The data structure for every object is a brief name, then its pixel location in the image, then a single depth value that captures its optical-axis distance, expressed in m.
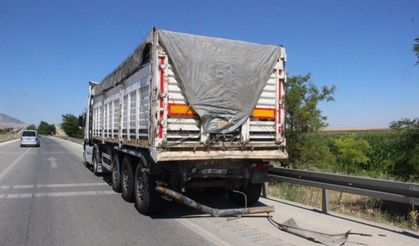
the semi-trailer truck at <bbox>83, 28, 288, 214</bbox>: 7.87
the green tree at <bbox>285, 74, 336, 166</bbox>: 16.33
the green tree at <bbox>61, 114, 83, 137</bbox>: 111.76
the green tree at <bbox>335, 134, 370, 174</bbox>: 22.67
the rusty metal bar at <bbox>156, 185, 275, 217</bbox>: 7.83
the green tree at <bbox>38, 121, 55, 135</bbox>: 175.25
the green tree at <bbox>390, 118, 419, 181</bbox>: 10.90
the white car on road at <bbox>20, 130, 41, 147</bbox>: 44.84
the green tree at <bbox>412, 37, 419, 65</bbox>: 11.76
